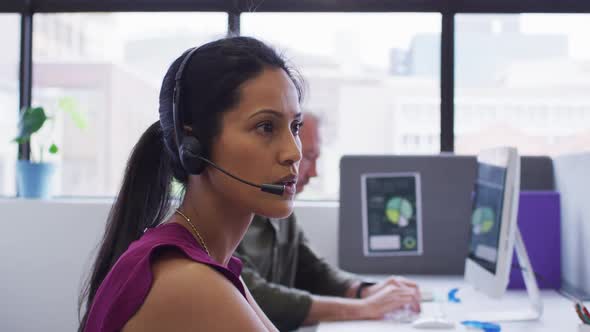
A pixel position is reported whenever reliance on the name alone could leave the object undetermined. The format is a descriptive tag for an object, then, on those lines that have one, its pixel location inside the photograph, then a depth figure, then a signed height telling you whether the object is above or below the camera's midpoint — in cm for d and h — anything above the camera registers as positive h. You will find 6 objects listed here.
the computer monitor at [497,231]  148 -15
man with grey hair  163 -33
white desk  145 -37
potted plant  283 +7
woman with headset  71 -3
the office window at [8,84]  311 +40
